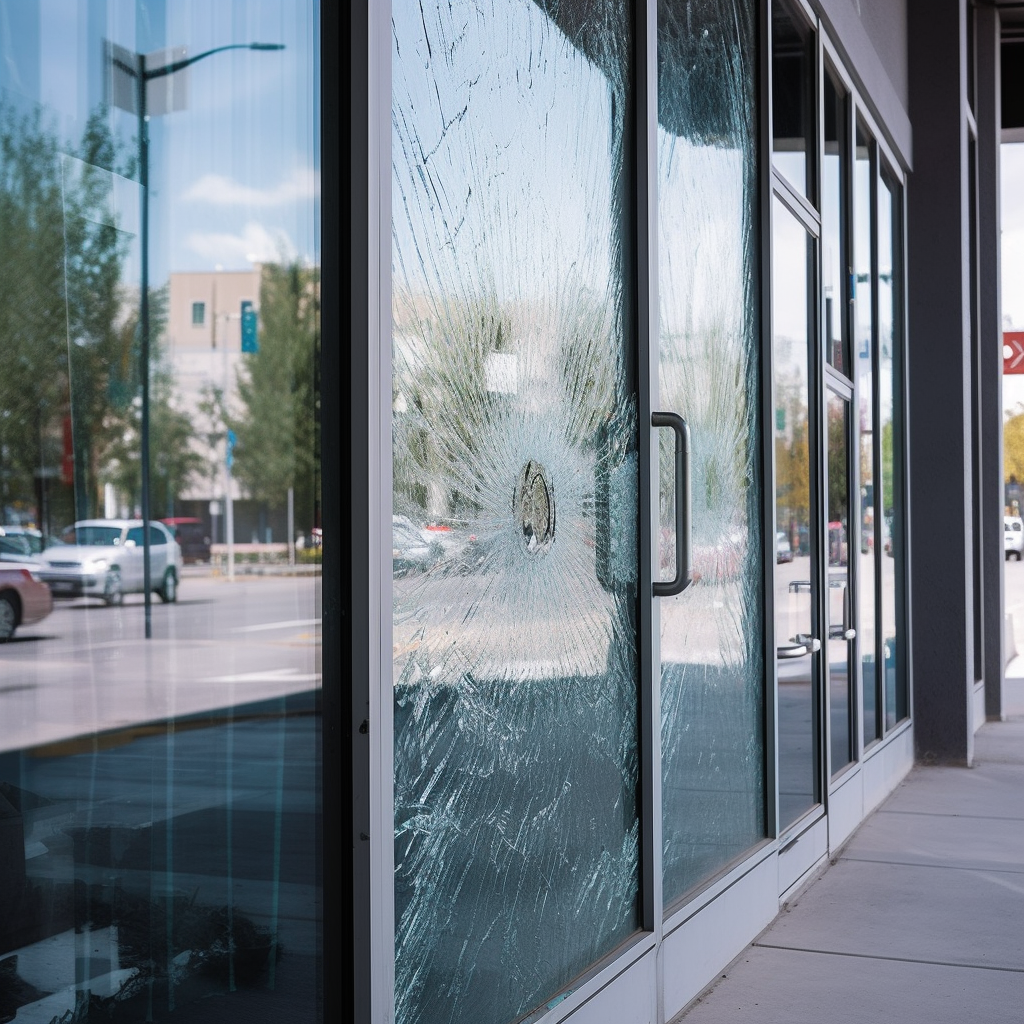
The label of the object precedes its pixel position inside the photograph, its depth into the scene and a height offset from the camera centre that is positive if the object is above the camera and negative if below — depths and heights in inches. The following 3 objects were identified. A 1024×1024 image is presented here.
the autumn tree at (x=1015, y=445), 1919.3 +113.3
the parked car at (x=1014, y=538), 1689.2 -17.1
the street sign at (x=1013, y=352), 502.9 +64.4
